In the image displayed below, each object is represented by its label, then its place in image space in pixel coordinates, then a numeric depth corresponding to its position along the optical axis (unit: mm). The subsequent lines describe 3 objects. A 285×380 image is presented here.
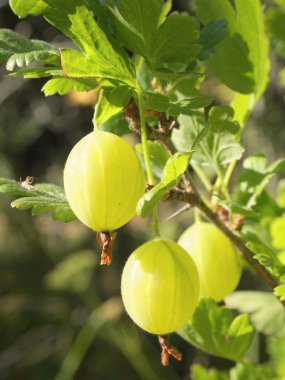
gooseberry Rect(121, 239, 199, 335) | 281
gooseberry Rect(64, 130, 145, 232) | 275
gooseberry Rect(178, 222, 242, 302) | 310
